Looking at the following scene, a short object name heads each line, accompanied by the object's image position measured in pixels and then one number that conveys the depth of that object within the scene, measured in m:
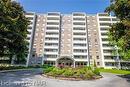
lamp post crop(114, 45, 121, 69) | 33.74
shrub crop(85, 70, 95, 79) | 11.06
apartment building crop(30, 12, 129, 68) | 34.62
